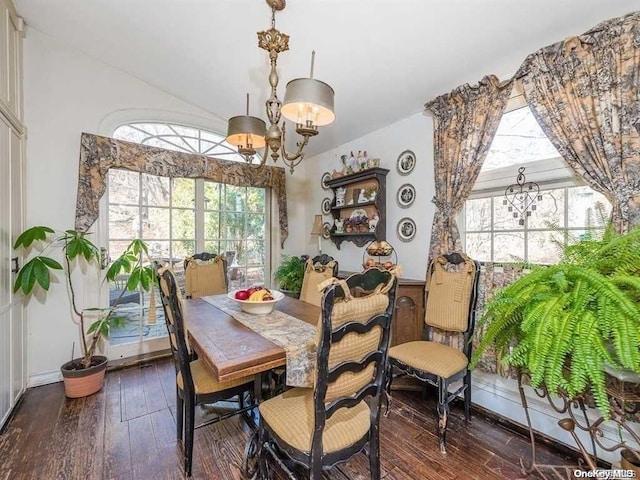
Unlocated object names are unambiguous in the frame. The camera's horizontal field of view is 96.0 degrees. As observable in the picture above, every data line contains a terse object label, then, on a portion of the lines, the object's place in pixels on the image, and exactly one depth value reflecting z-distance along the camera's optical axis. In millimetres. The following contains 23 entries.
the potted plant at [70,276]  2289
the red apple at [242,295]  2002
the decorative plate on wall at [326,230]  3838
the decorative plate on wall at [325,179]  3887
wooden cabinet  2504
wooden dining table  1247
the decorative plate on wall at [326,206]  3947
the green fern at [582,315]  1011
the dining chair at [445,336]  1913
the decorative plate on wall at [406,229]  2861
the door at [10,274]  2075
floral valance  2775
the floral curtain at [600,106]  1572
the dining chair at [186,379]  1531
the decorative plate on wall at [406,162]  2867
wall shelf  3109
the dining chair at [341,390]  1089
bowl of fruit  1936
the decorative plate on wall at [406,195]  2859
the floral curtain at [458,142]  2184
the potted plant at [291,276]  3645
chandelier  1488
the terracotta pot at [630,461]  1265
